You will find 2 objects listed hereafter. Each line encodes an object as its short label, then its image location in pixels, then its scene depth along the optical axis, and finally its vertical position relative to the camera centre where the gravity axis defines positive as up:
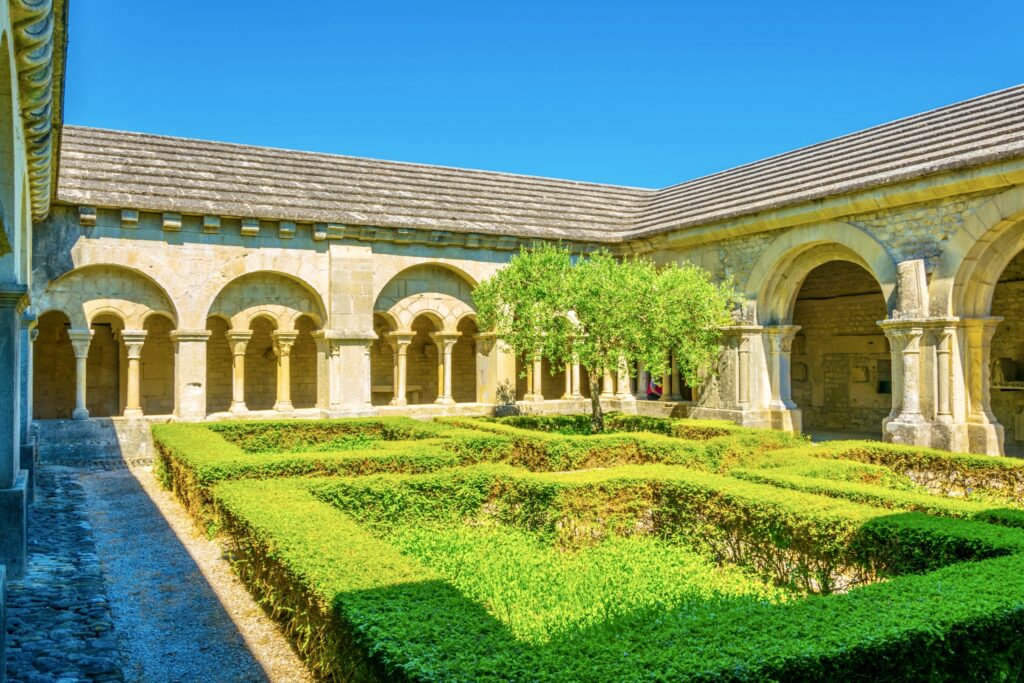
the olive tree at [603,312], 11.82 +0.99
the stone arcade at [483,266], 10.45 +1.78
